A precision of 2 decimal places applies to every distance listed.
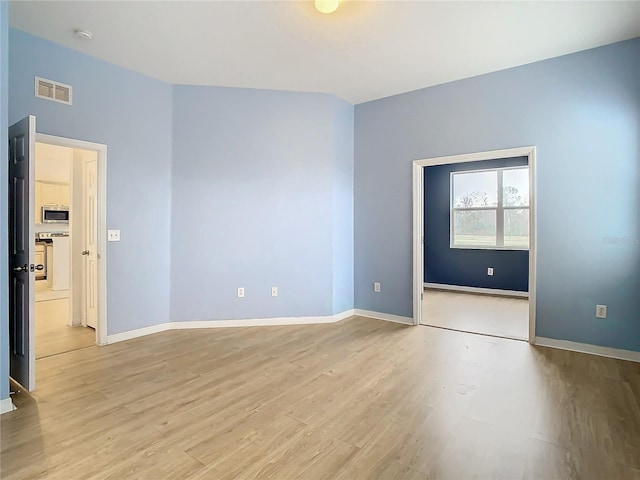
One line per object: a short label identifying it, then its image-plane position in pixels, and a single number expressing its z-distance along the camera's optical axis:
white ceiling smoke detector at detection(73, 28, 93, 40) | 2.96
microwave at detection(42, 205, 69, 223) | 7.75
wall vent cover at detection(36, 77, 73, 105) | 3.07
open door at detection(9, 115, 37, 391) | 2.48
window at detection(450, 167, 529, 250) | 6.19
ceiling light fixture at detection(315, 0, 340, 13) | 2.48
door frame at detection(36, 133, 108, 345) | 3.52
